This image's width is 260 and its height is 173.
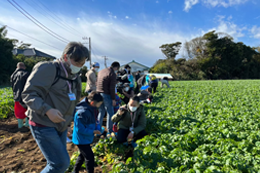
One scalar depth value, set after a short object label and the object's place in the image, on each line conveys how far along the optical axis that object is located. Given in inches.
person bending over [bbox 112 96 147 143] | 150.4
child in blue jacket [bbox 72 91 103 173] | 106.7
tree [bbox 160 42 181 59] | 2362.2
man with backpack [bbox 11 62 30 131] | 177.5
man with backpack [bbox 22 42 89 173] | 68.4
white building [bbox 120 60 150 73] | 2074.3
